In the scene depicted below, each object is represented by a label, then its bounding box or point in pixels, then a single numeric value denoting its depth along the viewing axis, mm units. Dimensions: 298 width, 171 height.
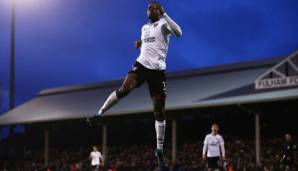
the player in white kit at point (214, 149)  21547
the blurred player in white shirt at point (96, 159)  32250
